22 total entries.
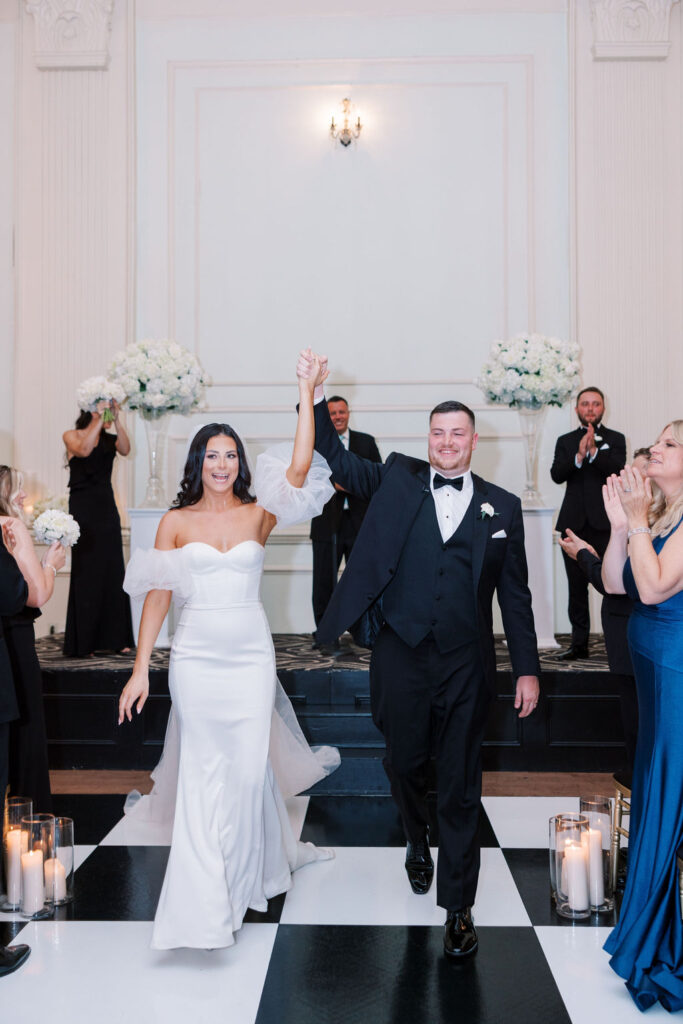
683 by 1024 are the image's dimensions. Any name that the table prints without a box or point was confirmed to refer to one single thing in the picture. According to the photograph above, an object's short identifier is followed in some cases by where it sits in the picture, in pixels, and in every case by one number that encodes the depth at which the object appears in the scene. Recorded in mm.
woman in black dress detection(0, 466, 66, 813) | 3494
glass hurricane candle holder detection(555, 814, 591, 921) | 3242
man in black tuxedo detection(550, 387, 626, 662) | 5965
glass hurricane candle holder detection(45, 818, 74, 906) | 3314
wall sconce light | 7699
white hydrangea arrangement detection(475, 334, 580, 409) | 5914
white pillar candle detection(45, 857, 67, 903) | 3311
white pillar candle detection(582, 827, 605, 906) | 3275
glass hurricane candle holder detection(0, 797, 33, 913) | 3279
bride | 2965
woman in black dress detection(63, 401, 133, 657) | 6020
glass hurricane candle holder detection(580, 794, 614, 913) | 3279
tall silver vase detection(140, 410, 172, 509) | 6145
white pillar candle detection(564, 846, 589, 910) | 3242
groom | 3107
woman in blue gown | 2639
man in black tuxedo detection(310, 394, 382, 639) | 6539
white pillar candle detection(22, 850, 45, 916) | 3254
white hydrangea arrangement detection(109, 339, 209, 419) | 5895
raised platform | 4973
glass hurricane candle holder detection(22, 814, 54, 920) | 3254
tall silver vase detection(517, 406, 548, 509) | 6301
